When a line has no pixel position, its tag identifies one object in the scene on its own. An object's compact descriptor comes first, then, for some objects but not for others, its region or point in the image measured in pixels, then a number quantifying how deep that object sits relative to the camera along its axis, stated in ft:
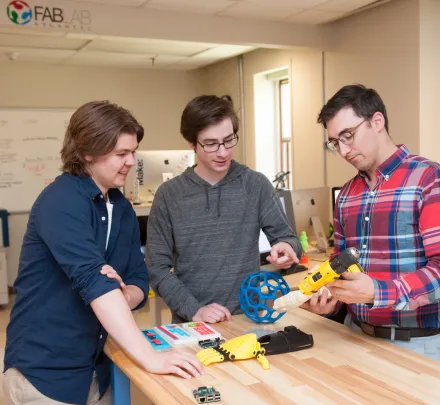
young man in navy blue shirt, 4.57
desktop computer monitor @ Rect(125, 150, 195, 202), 16.81
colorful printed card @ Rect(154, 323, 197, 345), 5.28
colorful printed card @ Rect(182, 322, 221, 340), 5.37
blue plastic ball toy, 5.69
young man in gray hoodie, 6.36
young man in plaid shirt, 4.78
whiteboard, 21.34
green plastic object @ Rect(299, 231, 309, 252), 12.46
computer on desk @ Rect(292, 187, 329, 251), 13.08
